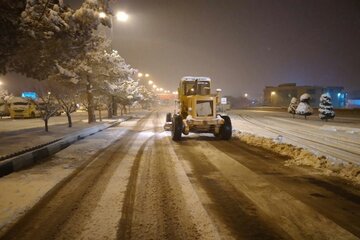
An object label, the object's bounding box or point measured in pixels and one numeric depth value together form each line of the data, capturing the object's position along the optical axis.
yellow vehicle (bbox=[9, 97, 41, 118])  34.91
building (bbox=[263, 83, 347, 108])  98.81
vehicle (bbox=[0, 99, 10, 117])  38.42
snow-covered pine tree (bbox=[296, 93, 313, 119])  35.44
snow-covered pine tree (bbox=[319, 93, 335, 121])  31.47
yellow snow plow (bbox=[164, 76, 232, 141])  16.12
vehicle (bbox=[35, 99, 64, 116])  19.33
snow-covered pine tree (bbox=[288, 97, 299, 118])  39.69
